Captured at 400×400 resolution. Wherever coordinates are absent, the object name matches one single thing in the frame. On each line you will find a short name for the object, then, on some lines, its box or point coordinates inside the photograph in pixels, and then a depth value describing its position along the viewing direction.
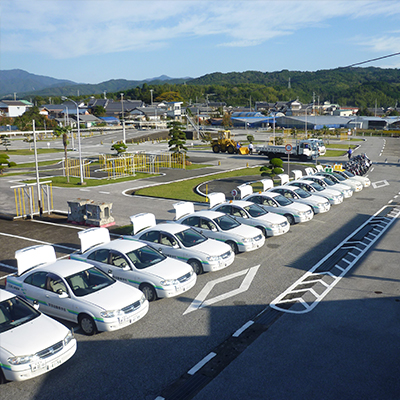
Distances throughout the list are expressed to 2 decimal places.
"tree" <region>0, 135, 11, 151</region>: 62.75
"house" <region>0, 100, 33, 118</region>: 143.00
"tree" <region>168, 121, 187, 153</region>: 41.72
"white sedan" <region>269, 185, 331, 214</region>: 21.64
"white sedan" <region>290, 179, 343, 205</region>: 23.48
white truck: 44.45
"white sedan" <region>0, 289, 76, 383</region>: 8.16
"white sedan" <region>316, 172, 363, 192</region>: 27.19
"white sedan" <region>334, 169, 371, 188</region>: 28.98
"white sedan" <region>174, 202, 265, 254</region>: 15.77
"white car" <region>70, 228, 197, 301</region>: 11.89
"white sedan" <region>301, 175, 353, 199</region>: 25.20
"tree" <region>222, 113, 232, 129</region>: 109.62
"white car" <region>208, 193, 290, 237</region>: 17.70
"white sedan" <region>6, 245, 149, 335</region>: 10.12
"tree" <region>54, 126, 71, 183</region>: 41.12
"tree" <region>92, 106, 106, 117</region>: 134.88
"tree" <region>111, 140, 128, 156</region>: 42.17
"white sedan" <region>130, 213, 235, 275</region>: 13.83
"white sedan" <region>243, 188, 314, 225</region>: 19.91
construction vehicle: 53.00
